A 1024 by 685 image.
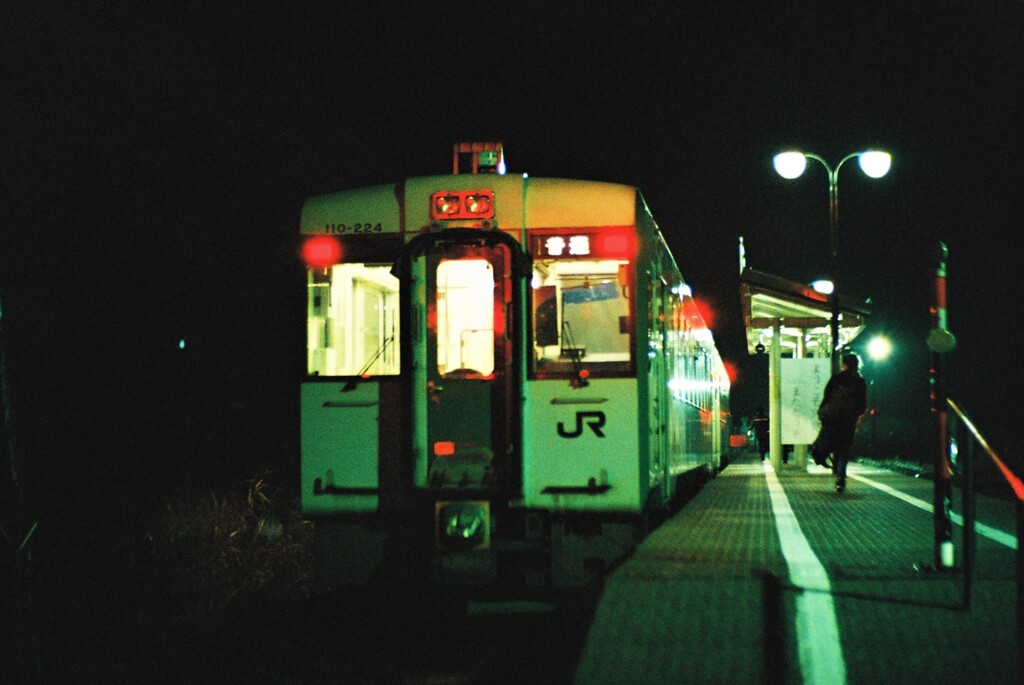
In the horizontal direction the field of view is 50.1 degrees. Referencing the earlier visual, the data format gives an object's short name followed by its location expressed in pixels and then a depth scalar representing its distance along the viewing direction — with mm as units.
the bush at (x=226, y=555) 8953
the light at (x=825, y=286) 20173
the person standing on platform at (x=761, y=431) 32844
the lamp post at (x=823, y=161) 19000
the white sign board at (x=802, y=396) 21156
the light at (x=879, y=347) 28750
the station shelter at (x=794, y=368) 19609
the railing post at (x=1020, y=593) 4688
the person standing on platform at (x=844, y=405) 13453
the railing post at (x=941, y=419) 6980
